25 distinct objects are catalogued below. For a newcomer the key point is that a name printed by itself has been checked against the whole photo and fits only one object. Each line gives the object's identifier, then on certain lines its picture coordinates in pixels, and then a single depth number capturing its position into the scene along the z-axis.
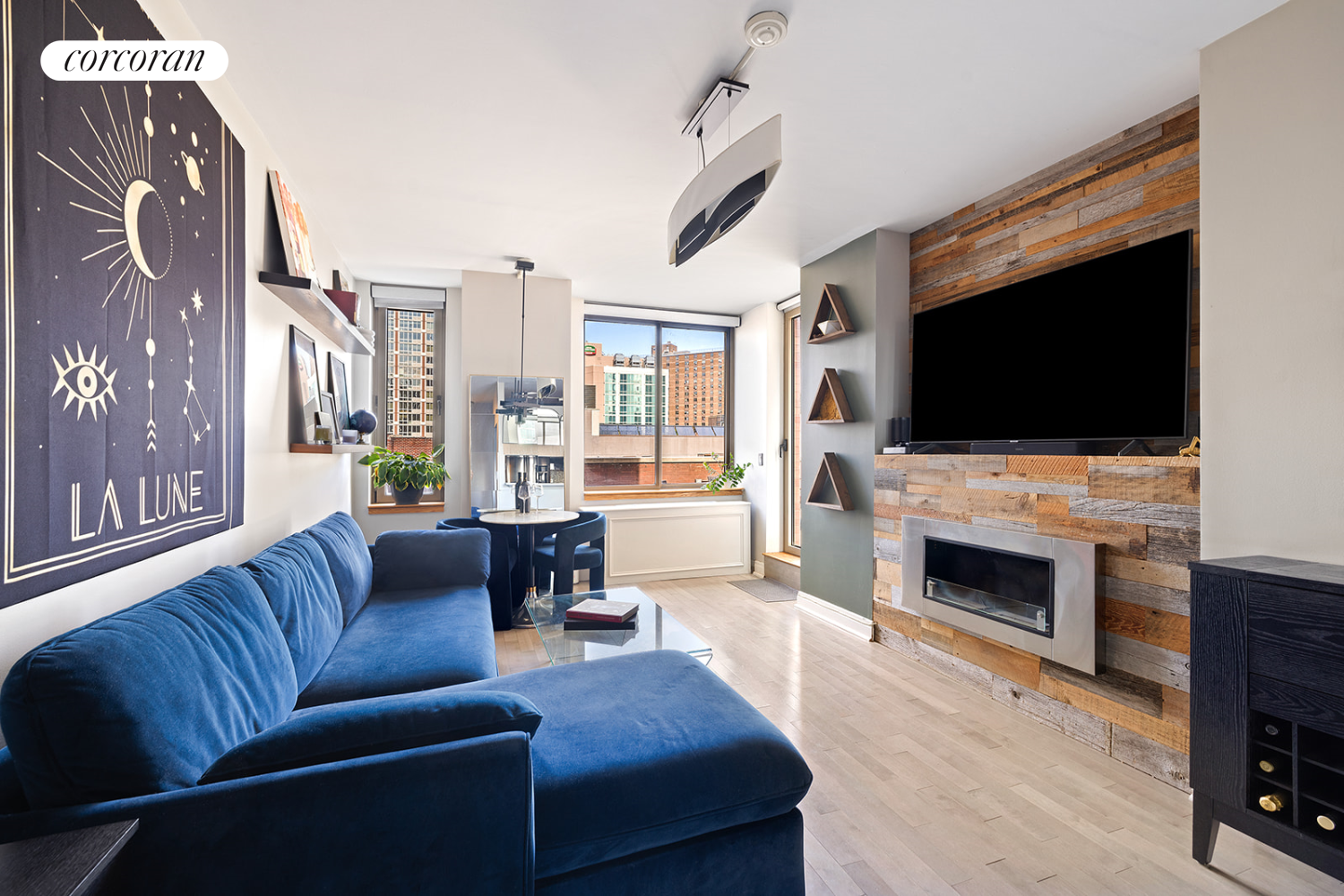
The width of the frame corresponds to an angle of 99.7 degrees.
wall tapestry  1.07
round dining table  3.82
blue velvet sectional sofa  0.88
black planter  4.57
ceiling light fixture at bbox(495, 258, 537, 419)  4.64
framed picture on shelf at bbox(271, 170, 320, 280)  2.47
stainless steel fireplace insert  2.32
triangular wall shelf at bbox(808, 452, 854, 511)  3.69
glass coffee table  2.13
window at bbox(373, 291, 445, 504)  4.93
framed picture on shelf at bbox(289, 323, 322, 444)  2.71
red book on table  2.38
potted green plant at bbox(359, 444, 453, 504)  4.15
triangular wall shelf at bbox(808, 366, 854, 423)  3.67
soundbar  2.50
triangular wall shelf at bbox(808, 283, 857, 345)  3.65
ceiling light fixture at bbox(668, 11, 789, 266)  1.77
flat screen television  2.17
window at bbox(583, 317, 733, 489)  5.56
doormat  4.62
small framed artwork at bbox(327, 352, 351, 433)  3.49
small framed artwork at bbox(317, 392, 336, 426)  3.11
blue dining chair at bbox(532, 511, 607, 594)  3.93
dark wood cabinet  1.44
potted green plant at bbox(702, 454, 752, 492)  5.61
